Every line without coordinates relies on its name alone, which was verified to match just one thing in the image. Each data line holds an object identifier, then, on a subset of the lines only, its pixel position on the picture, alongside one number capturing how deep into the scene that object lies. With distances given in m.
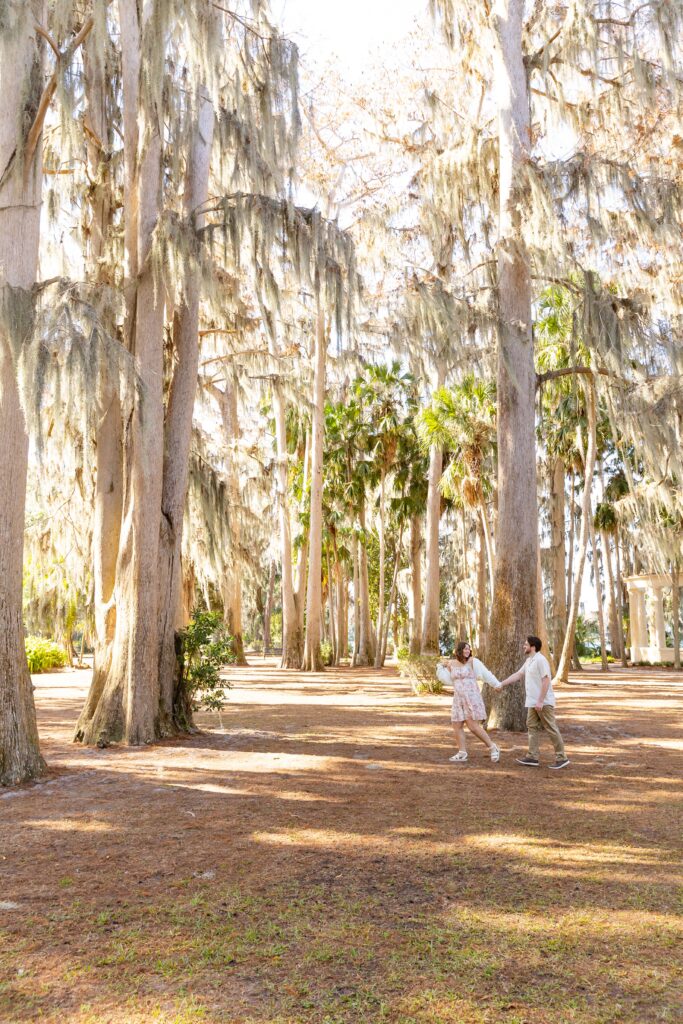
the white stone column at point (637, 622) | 30.97
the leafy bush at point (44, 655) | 22.83
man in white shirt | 7.98
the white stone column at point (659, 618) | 29.47
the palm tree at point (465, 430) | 17.86
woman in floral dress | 8.33
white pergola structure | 29.28
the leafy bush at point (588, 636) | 42.88
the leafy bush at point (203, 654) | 9.96
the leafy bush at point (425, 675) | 16.14
